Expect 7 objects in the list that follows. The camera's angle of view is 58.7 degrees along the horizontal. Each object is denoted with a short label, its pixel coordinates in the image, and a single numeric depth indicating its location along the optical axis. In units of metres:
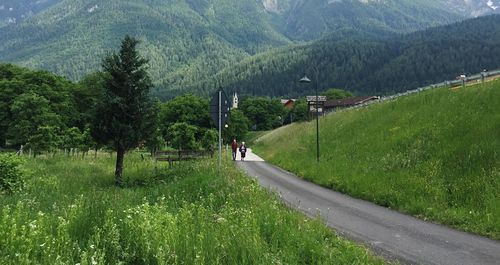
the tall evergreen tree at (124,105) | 29.33
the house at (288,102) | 191.76
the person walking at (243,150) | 42.84
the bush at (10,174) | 16.41
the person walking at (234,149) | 41.87
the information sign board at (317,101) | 29.49
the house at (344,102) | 138.50
